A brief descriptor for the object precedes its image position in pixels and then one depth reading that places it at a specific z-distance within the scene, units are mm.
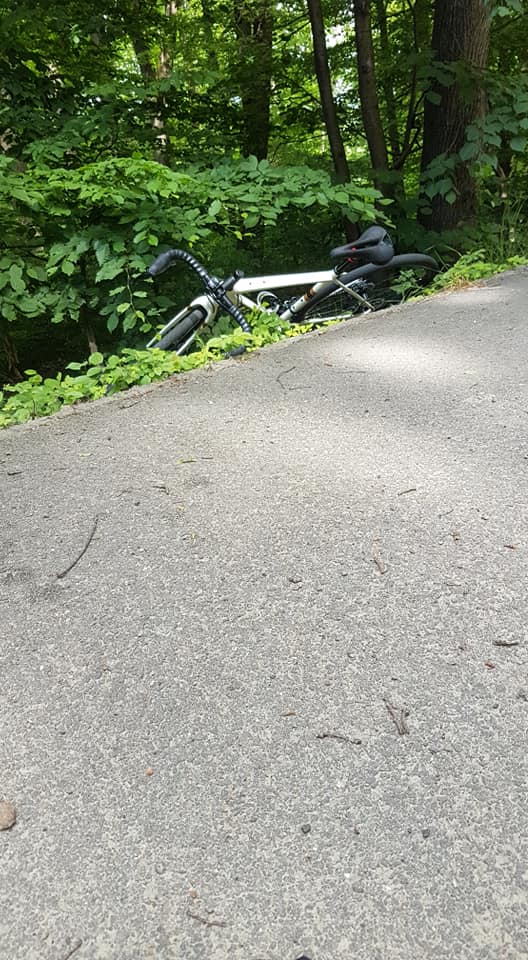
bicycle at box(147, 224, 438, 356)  3727
